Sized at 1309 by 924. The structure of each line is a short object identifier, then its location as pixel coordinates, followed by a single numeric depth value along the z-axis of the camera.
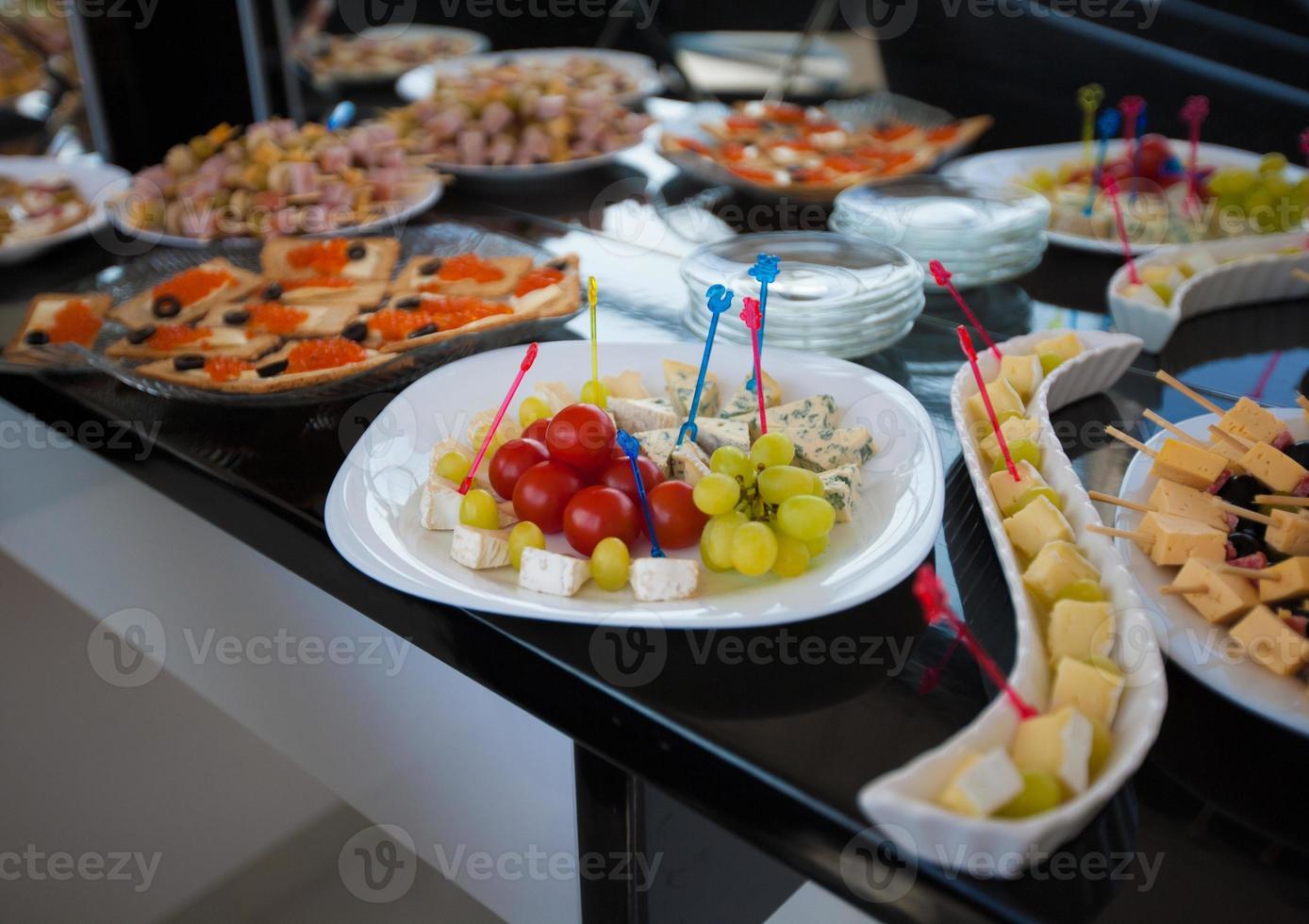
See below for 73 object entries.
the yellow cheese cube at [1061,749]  0.65
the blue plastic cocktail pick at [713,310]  0.98
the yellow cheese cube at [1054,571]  0.81
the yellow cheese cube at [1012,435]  1.00
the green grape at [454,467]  1.00
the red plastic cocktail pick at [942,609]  0.65
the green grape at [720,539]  0.87
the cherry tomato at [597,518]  0.90
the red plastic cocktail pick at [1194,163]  1.52
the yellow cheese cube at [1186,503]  0.90
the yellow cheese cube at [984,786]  0.62
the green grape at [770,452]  0.95
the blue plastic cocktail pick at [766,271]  1.02
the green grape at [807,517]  0.86
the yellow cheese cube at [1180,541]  0.86
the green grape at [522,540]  0.90
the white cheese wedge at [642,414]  1.06
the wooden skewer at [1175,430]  0.94
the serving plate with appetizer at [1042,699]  0.62
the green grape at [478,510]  0.94
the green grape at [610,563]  0.87
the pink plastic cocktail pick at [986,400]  0.94
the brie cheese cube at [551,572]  0.86
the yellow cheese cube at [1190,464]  0.94
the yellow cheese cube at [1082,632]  0.75
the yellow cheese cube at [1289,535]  0.84
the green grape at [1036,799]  0.64
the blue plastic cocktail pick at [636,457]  0.88
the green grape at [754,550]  0.85
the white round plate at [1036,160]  1.81
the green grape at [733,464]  0.92
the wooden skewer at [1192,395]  0.91
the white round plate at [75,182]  1.73
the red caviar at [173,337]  1.29
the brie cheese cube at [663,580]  0.86
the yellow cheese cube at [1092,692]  0.70
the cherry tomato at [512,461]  0.98
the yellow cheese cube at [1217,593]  0.80
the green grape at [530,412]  1.08
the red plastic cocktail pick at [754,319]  0.96
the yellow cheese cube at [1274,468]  0.91
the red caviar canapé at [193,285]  1.40
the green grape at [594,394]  1.09
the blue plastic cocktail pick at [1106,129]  1.51
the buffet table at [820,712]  0.69
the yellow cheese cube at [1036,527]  0.86
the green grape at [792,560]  0.87
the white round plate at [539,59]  2.37
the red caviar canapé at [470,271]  1.42
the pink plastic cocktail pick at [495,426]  0.98
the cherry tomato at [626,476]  0.95
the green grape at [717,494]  0.88
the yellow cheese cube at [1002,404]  1.06
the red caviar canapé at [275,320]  1.34
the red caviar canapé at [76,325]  1.34
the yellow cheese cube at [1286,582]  0.80
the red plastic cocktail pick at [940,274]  1.02
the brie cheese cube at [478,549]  0.89
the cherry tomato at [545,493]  0.94
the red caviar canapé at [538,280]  1.36
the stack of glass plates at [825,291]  1.25
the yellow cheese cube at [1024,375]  1.12
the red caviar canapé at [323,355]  1.20
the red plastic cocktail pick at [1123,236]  1.34
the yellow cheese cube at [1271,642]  0.76
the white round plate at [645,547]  0.83
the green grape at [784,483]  0.90
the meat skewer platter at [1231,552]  0.77
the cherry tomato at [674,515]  0.92
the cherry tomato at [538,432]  1.02
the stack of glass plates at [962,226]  1.47
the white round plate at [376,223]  1.67
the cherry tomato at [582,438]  0.96
